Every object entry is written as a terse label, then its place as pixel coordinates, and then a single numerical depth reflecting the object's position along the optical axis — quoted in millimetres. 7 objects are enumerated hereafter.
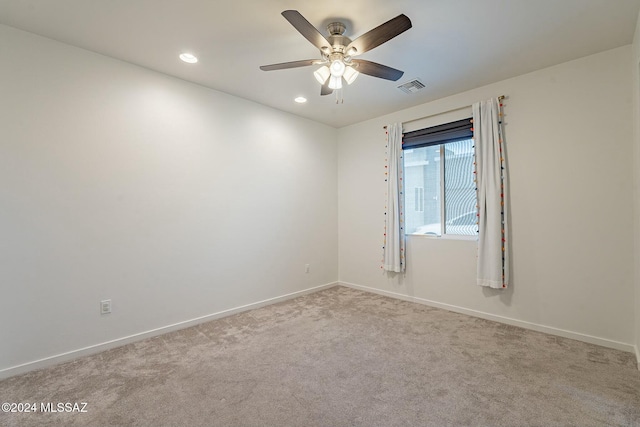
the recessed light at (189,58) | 2650
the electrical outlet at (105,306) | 2621
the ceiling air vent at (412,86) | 3191
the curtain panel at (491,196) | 3115
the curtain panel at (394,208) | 3992
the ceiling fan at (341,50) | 1804
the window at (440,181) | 3523
